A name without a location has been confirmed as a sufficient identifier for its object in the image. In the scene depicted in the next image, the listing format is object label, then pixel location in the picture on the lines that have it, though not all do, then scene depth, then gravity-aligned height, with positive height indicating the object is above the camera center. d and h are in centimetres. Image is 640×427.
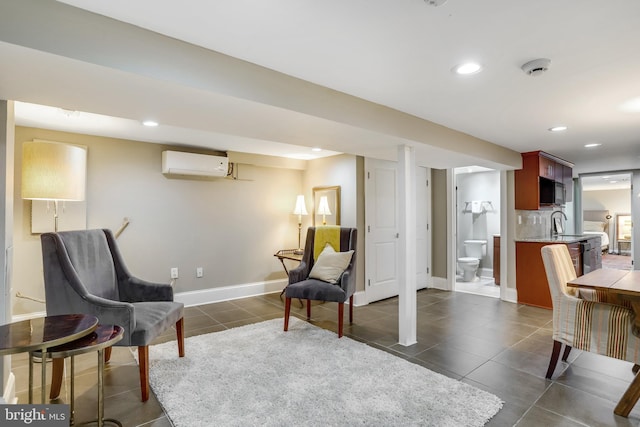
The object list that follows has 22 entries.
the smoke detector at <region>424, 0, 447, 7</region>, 133 +89
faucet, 544 -19
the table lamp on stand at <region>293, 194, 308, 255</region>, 506 +16
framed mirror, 466 +19
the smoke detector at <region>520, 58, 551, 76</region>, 189 +90
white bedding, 931 -60
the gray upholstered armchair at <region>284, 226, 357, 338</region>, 324 -64
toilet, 587 -75
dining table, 195 -45
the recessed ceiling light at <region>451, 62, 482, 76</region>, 195 +92
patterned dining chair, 210 -72
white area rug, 191 -117
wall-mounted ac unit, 408 +71
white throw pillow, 346 -52
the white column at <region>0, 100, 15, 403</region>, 178 +4
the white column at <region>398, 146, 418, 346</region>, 307 -29
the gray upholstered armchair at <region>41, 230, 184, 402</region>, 206 -53
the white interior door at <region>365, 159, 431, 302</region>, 445 -16
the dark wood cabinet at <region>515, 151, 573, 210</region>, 454 +52
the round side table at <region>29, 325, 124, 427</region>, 141 -57
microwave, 476 +39
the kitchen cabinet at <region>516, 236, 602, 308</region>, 432 -69
